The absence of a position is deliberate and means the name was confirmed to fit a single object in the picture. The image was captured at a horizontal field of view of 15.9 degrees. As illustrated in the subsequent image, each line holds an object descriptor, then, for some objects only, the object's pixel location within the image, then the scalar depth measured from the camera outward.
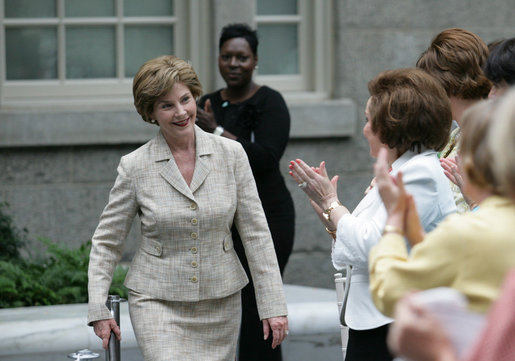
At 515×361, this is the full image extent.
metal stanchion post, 7.74
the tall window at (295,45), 15.03
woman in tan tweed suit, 7.61
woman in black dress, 9.93
